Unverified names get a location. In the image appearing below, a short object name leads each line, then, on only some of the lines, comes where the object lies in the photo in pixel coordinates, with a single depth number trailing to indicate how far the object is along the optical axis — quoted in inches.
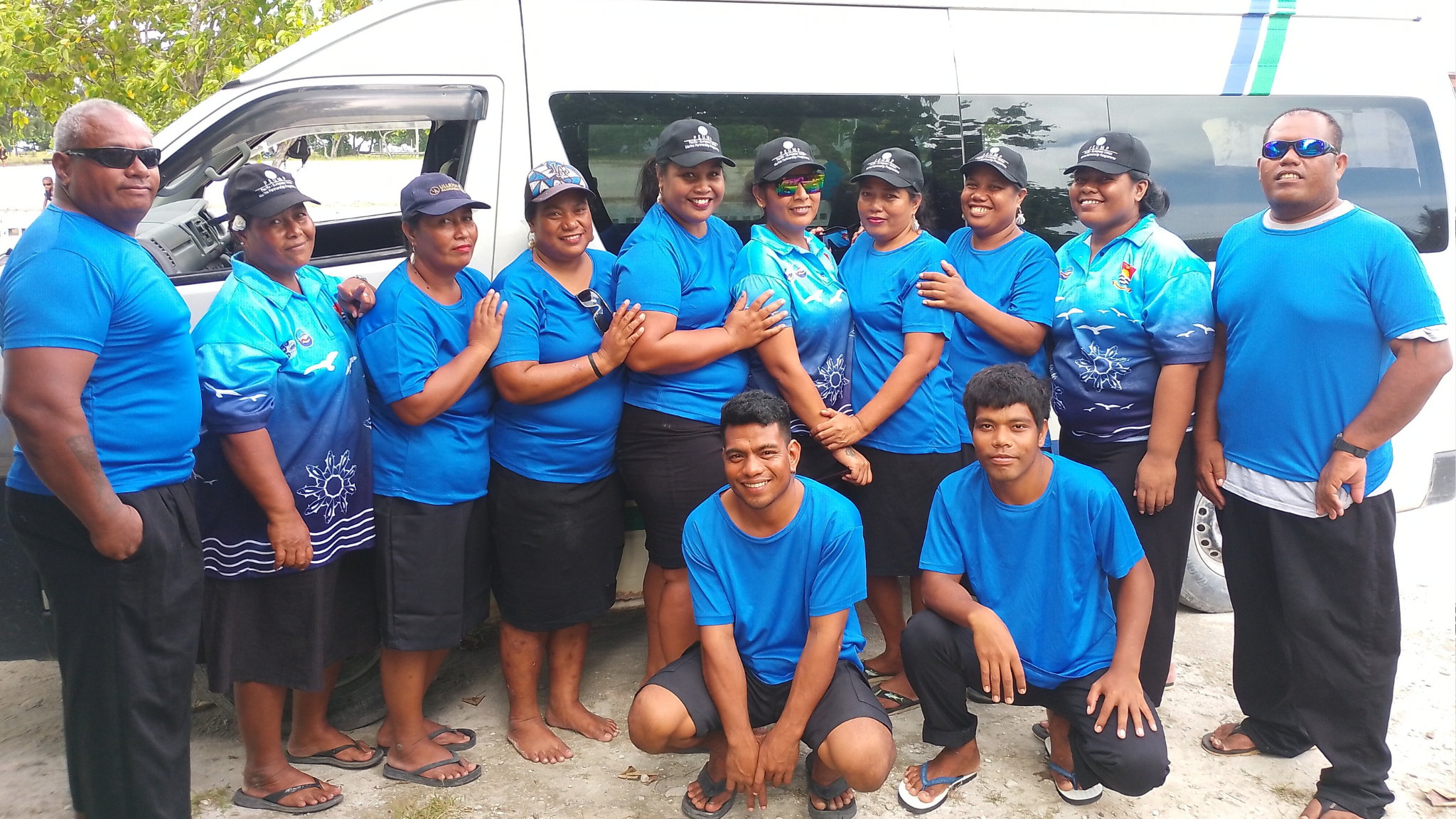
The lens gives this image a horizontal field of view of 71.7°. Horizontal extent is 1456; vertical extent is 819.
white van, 130.0
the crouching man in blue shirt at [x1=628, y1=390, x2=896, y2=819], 104.4
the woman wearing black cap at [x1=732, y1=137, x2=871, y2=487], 121.8
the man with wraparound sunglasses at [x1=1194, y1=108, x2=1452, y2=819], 104.7
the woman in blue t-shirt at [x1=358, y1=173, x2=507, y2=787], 112.3
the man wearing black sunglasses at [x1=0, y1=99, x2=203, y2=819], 83.8
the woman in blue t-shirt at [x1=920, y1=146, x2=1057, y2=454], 122.6
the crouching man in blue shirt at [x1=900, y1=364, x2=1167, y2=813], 107.6
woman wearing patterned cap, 115.8
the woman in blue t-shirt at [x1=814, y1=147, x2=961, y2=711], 124.2
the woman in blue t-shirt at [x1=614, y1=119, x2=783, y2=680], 117.5
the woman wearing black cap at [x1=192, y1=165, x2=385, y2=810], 102.8
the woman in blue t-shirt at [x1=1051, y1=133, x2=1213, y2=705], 115.9
